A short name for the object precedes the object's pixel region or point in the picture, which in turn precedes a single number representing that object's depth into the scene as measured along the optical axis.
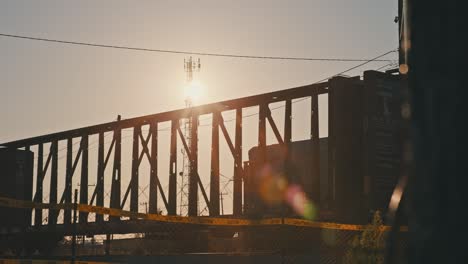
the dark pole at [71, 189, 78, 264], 15.76
